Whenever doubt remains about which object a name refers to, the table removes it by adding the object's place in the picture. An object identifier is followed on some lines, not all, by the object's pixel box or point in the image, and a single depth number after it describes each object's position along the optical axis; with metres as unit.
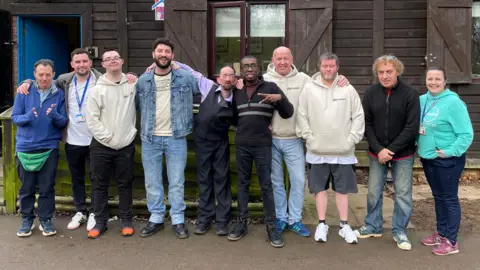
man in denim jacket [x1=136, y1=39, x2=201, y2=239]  4.25
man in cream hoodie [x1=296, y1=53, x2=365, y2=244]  4.07
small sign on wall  7.13
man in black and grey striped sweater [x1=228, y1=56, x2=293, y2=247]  4.08
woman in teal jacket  3.79
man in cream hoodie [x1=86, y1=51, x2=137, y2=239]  4.14
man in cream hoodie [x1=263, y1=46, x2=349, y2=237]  4.24
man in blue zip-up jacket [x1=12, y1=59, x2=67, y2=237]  4.20
